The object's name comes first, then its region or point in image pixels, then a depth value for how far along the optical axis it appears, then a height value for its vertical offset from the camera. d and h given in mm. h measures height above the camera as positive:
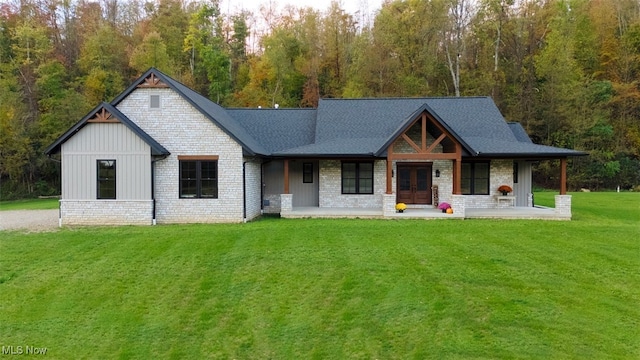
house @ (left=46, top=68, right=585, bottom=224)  13547 +600
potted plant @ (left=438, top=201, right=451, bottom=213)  15143 -1157
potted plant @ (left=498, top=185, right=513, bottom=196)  16438 -576
